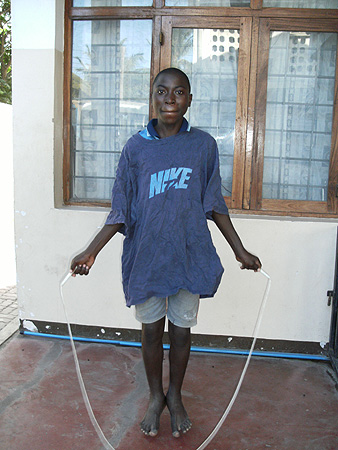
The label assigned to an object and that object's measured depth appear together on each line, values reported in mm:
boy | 2053
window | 3161
